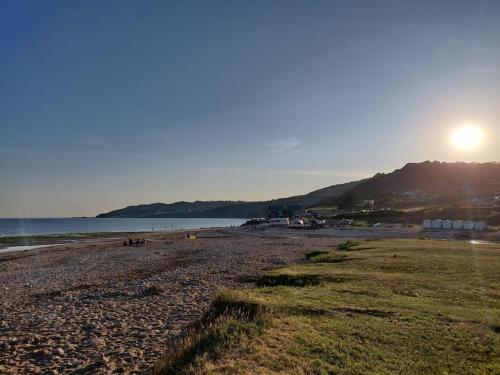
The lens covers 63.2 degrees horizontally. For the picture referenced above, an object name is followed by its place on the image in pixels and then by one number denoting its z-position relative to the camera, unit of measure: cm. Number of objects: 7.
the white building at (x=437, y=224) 9218
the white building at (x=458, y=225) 8631
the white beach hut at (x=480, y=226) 8062
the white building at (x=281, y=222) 14410
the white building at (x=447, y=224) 8958
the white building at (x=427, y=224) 9391
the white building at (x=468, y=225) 8256
